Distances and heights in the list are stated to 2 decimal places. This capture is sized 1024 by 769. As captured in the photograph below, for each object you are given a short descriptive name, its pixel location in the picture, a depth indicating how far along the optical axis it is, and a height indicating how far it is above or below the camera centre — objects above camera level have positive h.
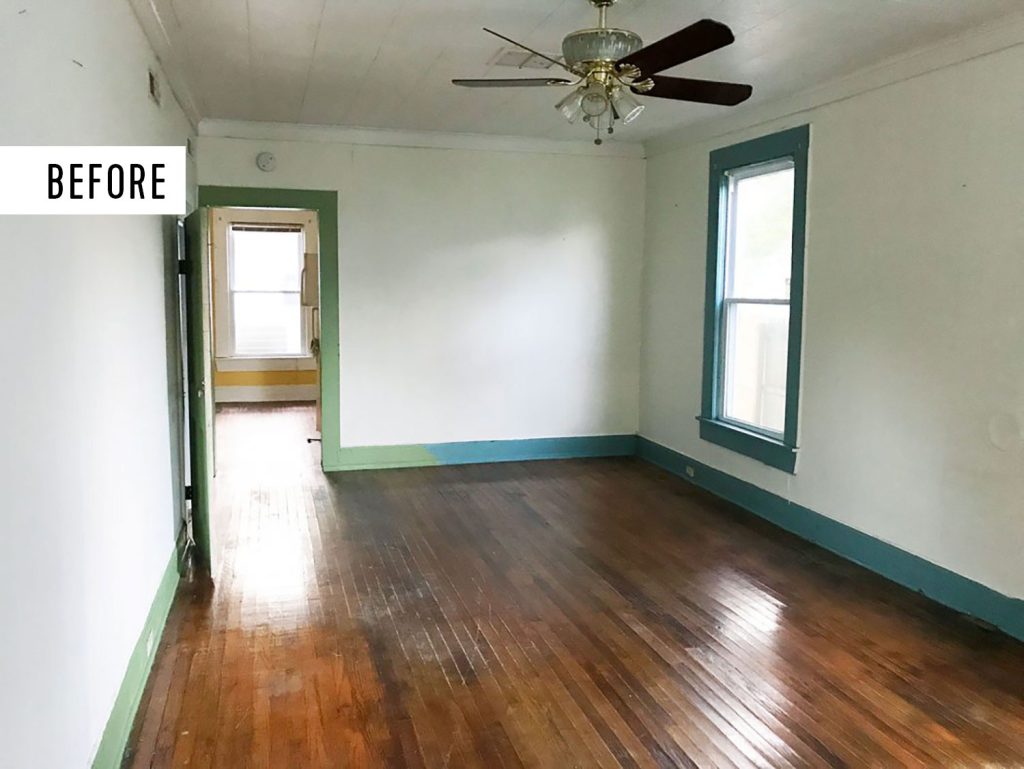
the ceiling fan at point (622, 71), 2.81 +0.90
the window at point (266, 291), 10.17 +0.19
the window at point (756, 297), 5.02 +0.09
